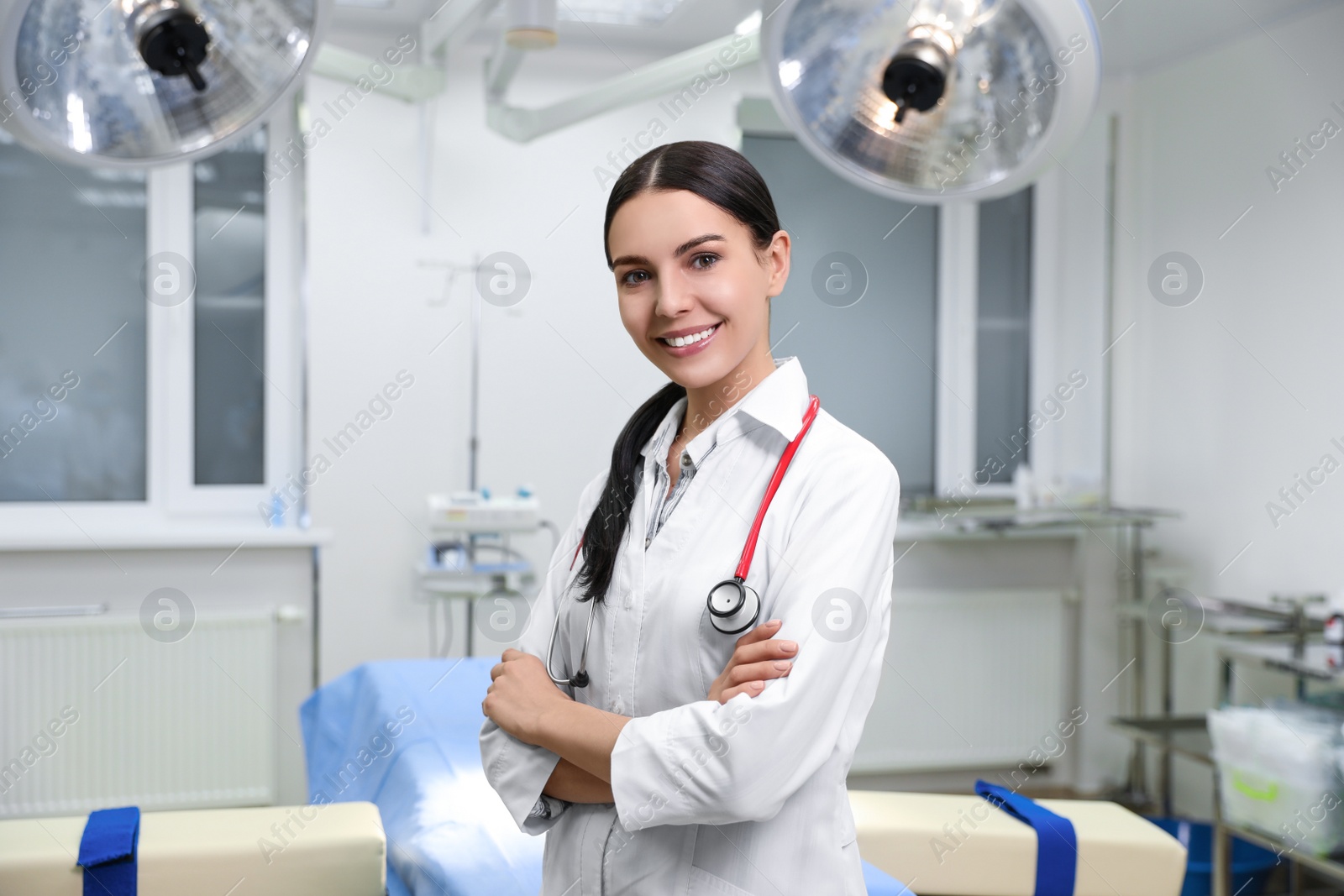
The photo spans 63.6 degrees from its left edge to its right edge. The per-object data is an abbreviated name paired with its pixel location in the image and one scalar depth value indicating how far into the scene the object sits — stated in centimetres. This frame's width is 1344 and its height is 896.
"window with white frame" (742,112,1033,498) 353
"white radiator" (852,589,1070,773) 350
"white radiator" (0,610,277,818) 290
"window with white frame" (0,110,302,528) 313
